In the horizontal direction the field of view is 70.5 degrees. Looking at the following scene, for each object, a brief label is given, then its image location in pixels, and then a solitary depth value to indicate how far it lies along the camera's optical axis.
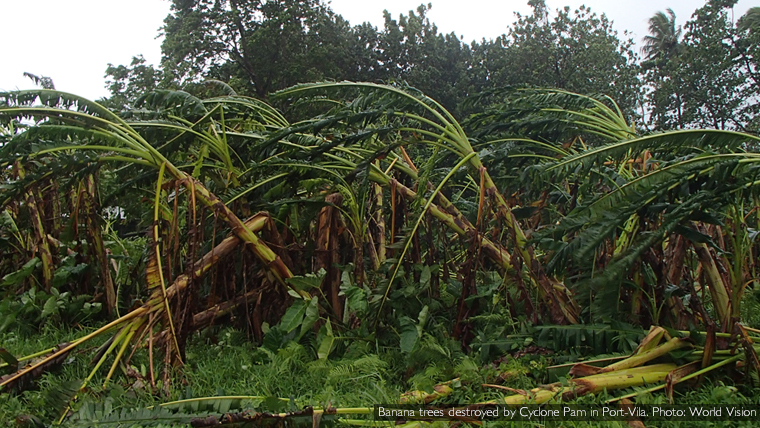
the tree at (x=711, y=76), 21.56
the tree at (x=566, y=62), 24.19
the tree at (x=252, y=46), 21.73
